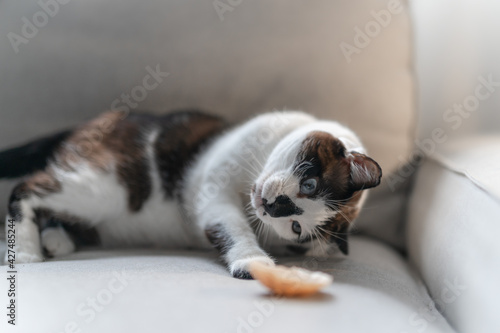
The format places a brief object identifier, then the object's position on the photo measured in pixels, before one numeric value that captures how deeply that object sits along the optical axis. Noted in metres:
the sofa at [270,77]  0.74
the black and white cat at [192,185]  0.63
